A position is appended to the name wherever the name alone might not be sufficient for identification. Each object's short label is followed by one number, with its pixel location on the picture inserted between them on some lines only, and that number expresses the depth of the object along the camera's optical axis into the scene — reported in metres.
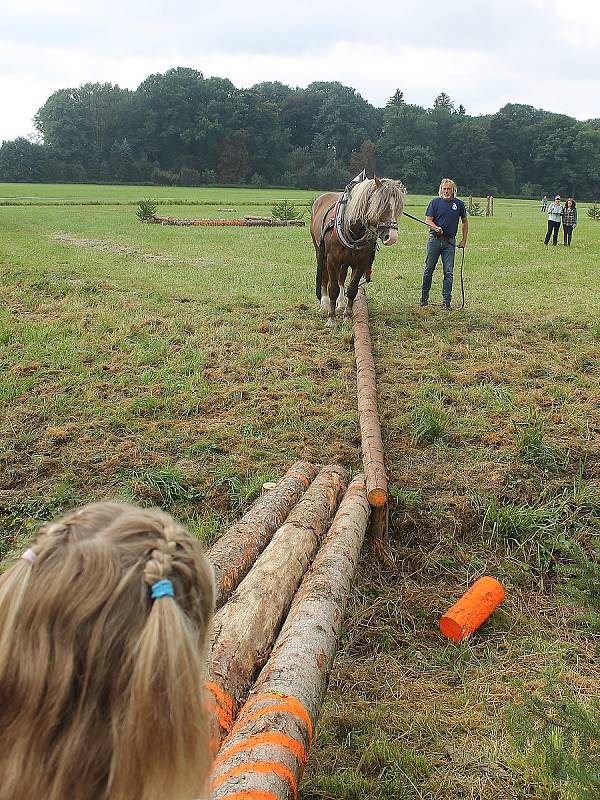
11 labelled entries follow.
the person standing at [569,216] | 16.61
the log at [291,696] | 2.05
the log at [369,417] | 4.29
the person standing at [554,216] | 17.11
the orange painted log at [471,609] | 3.55
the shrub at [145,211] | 22.89
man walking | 8.91
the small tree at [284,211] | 24.25
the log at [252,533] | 3.36
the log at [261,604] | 2.67
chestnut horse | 7.81
